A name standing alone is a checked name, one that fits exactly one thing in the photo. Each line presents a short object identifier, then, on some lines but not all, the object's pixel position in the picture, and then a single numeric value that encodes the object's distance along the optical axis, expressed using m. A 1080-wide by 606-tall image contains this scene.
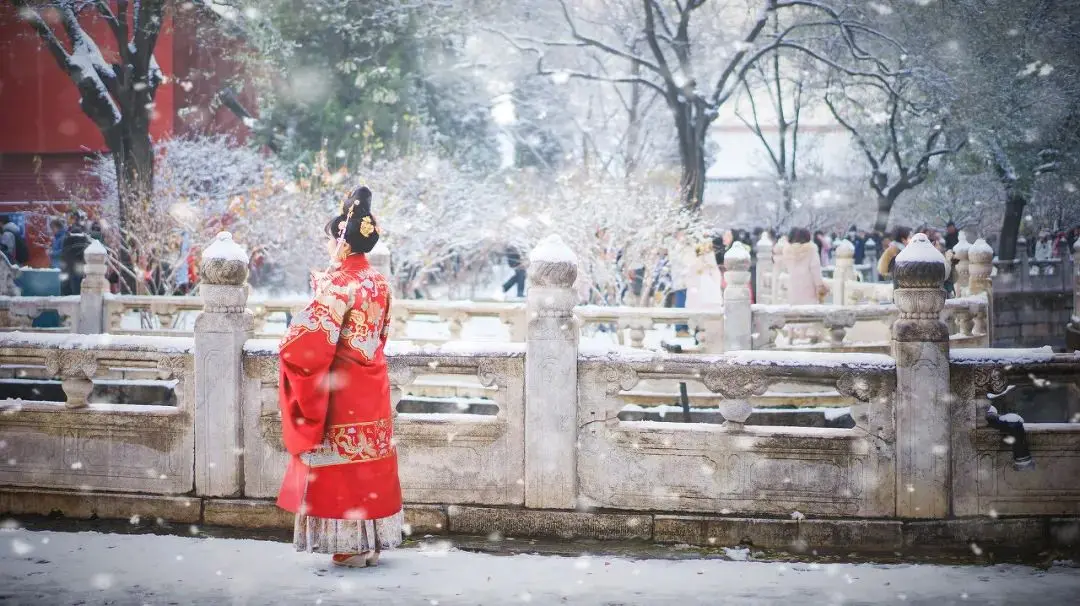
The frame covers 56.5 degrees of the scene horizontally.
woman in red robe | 4.62
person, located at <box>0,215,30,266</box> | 16.08
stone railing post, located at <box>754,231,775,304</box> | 17.31
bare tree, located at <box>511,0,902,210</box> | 19.14
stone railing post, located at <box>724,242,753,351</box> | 10.66
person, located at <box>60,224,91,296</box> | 15.70
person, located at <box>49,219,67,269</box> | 17.60
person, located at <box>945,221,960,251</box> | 22.85
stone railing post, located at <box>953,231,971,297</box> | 14.78
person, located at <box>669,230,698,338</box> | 14.20
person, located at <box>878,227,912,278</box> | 14.73
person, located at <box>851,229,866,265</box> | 25.21
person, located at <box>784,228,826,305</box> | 12.73
